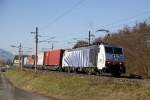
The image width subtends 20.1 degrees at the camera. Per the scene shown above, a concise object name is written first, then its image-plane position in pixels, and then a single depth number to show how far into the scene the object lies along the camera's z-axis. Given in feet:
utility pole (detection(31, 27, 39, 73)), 256.03
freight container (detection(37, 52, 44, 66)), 315.33
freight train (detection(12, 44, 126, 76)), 148.00
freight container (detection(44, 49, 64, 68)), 246.12
